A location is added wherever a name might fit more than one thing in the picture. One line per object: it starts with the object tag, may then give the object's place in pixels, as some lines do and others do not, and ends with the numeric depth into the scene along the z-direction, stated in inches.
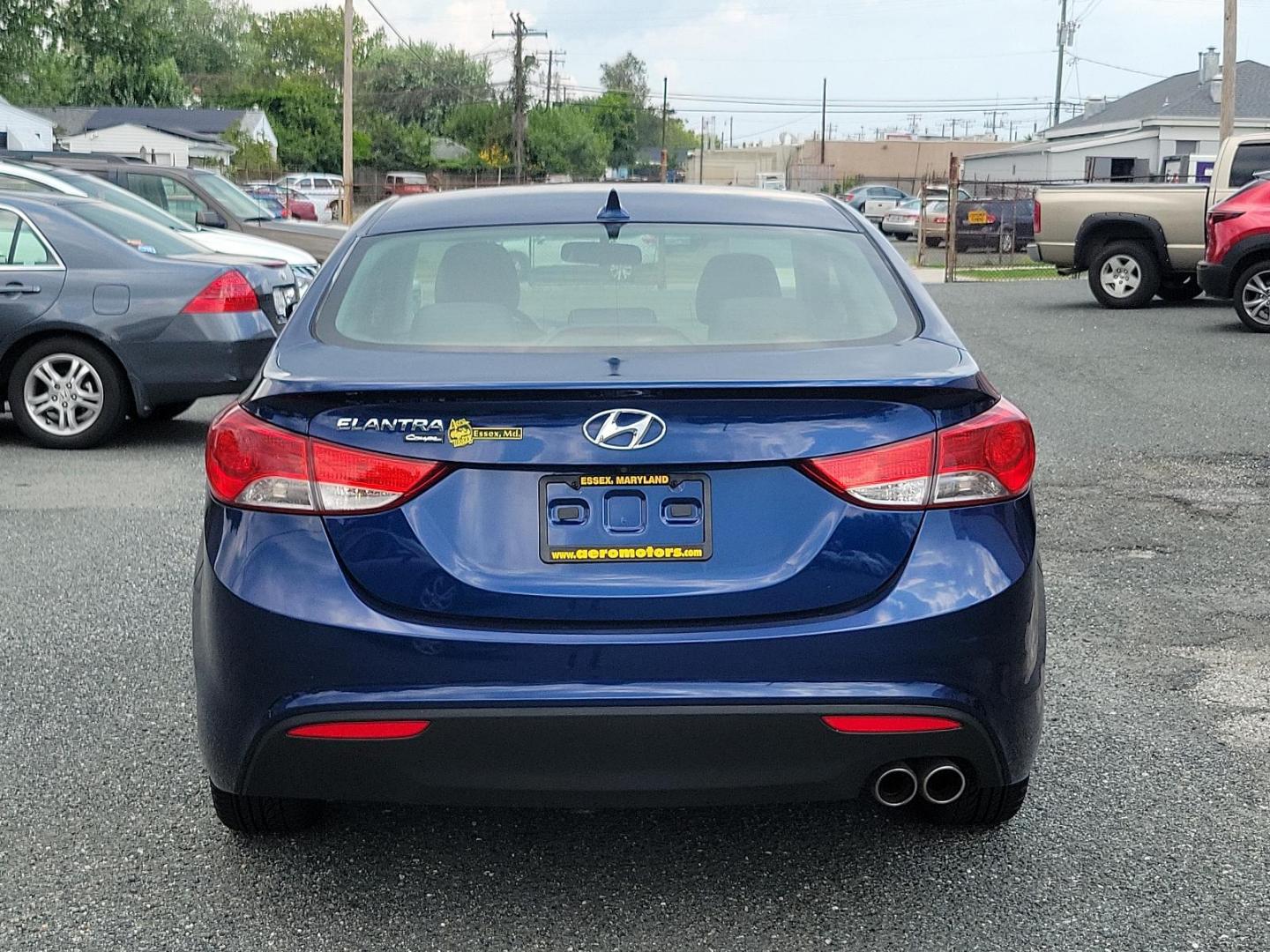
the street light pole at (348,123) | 1529.3
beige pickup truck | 727.1
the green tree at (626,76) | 6456.7
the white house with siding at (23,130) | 2043.6
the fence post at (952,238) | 1033.5
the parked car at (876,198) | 1849.2
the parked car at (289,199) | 1391.5
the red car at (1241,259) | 611.8
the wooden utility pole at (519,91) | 3134.1
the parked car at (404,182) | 2740.7
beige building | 4318.4
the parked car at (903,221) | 1664.6
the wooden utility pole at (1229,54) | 1152.2
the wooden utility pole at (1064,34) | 3831.2
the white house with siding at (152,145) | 2950.3
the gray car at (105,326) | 369.1
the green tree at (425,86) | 4426.7
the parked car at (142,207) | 503.8
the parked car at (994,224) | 1321.4
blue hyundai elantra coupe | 119.2
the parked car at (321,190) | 2075.5
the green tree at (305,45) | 5354.3
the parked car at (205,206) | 714.8
